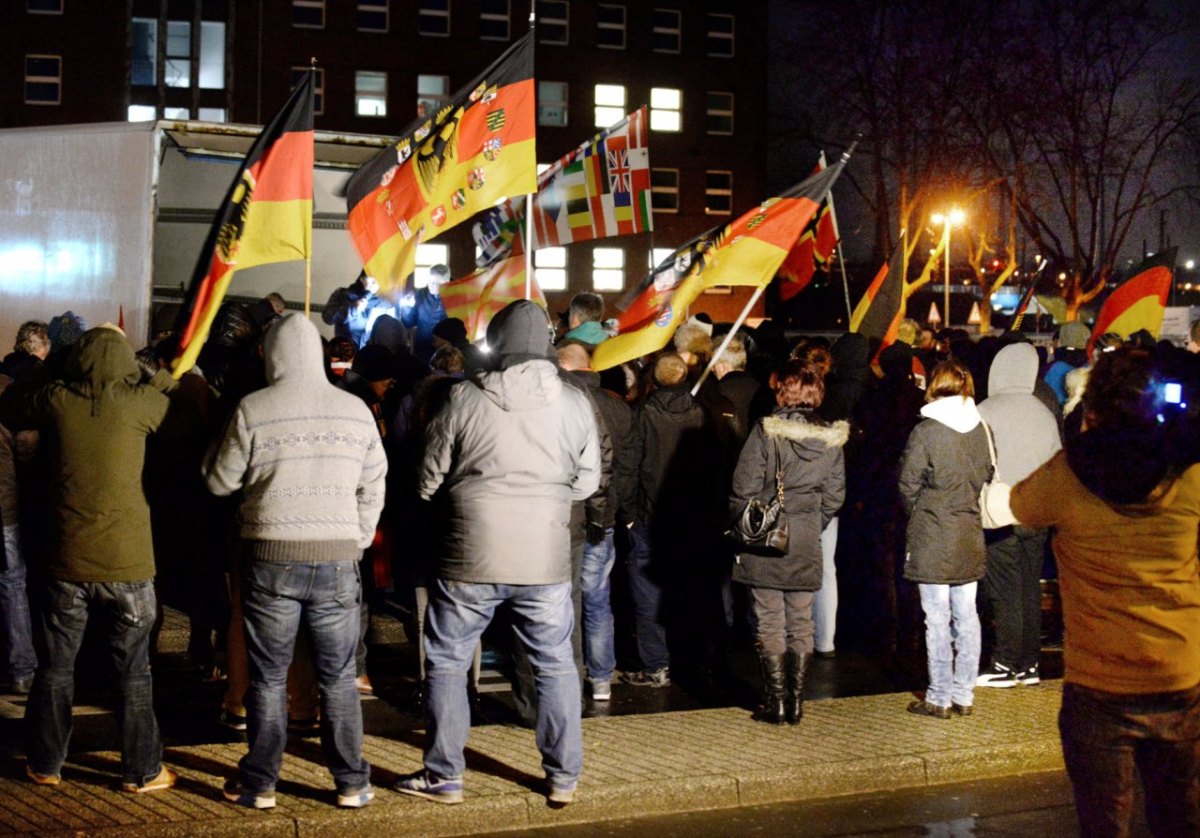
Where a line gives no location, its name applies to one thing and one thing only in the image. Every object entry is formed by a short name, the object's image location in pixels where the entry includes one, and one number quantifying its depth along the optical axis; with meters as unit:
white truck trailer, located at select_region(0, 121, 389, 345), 13.30
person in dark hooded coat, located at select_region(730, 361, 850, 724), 7.75
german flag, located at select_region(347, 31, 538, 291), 8.71
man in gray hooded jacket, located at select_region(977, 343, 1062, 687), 8.74
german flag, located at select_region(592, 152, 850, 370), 9.86
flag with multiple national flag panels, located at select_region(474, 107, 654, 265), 11.63
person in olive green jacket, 6.12
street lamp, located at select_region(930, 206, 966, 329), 42.23
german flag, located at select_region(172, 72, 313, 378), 7.51
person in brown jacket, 4.33
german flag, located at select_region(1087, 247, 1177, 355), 12.70
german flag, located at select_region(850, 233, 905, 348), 11.75
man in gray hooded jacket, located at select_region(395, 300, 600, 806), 6.16
